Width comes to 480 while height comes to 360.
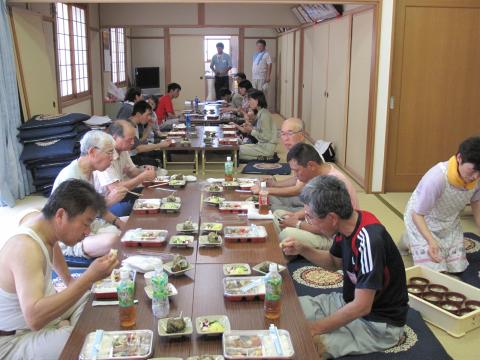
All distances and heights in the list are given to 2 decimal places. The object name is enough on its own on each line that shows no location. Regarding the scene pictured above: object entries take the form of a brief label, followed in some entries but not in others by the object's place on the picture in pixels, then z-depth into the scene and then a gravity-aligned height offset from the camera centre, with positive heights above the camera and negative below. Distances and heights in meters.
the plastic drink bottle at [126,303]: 1.97 -0.87
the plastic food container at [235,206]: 3.42 -0.86
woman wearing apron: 3.51 -0.96
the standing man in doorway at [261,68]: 12.07 +0.22
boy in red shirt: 9.02 -0.48
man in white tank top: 2.00 -0.78
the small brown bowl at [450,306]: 3.17 -1.41
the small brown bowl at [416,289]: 3.34 -1.37
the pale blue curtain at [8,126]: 5.56 -0.56
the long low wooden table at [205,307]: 1.88 -0.96
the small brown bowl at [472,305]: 3.18 -1.39
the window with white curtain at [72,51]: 8.11 +0.44
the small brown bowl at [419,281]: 3.46 -1.36
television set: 13.34 -0.01
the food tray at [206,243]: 2.81 -0.90
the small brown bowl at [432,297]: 3.27 -1.39
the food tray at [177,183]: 4.07 -0.84
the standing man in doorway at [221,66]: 13.23 +0.29
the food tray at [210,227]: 3.02 -0.88
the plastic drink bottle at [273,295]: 2.04 -0.86
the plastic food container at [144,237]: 2.81 -0.88
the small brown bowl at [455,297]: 3.28 -1.39
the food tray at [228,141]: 6.41 -0.79
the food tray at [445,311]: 3.03 -1.38
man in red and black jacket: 2.17 -0.88
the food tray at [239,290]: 2.21 -0.93
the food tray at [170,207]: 3.40 -0.86
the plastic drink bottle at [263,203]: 3.36 -0.82
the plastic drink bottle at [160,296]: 2.07 -0.88
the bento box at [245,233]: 2.91 -0.89
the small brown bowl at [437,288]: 3.37 -1.38
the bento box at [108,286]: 2.23 -0.92
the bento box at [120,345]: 1.81 -0.97
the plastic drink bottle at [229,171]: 4.19 -0.76
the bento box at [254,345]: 1.81 -0.96
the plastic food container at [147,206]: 3.39 -0.86
